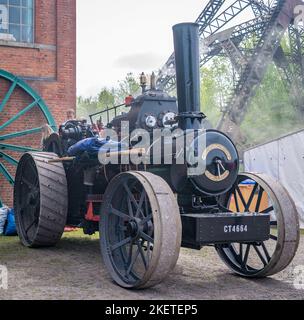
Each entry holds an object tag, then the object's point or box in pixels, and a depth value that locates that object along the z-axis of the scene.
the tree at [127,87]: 29.89
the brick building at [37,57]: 10.40
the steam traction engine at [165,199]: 4.31
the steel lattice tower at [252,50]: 17.61
